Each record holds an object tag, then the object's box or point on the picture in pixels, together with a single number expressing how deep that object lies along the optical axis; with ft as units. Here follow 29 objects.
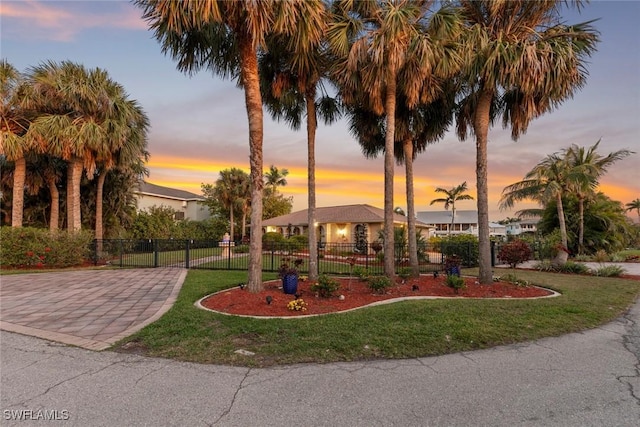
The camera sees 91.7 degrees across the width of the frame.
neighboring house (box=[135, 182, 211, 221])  102.26
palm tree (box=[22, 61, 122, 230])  47.52
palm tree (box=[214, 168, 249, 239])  112.47
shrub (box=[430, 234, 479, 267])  50.22
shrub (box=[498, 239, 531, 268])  39.11
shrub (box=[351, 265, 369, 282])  28.48
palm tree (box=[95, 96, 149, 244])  51.93
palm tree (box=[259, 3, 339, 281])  27.25
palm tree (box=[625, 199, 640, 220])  245.61
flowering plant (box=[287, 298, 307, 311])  20.34
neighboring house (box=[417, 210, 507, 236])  199.93
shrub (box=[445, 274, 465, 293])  25.43
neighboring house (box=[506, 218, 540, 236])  267.76
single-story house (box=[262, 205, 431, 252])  89.66
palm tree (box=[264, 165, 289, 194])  158.20
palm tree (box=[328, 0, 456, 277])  26.84
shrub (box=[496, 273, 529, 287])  29.37
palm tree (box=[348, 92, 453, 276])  35.04
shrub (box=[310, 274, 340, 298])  23.31
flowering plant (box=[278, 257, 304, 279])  24.99
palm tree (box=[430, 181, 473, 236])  146.10
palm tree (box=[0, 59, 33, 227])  46.19
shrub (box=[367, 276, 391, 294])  25.16
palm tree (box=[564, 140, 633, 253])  63.26
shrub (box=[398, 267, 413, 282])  30.81
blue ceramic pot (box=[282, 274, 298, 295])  24.67
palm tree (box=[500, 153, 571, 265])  63.21
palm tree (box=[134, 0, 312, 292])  20.49
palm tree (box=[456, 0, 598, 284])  26.73
